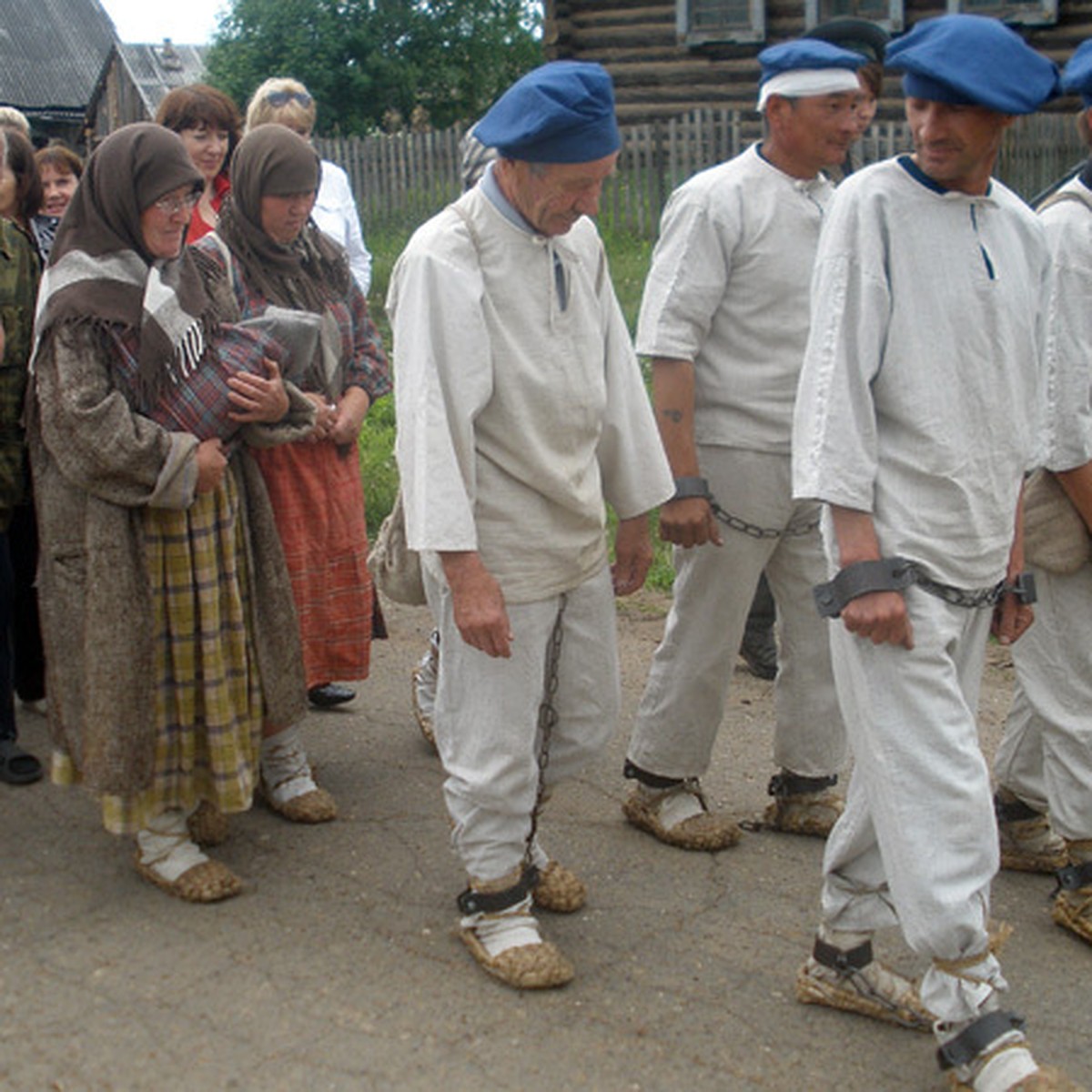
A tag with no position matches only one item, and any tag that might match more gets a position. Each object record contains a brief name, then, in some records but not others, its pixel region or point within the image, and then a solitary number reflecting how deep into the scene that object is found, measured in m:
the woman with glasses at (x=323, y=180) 5.85
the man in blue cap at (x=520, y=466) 3.17
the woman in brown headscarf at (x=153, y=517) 3.66
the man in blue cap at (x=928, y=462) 2.88
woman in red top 5.18
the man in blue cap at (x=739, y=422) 3.83
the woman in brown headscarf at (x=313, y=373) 4.20
